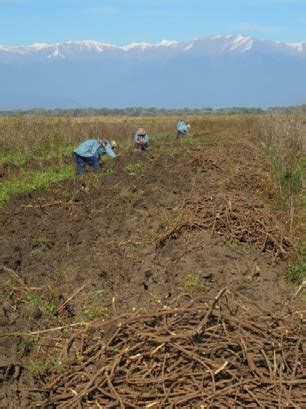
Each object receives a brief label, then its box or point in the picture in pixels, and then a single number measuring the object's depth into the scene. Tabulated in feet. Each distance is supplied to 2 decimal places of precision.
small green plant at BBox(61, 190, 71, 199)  35.34
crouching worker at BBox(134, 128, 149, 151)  70.64
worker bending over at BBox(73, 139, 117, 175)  47.47
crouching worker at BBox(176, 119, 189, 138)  97.76
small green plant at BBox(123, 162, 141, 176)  46.93
